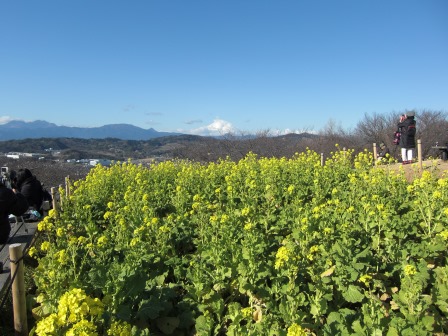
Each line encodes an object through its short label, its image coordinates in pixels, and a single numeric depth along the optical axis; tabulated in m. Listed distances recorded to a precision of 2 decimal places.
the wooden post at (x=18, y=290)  3.11
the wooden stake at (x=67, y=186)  9.36
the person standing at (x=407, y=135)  12.36
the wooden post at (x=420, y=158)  9.32
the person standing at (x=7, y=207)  5.53
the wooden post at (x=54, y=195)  7.46
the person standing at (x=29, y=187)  7.95
